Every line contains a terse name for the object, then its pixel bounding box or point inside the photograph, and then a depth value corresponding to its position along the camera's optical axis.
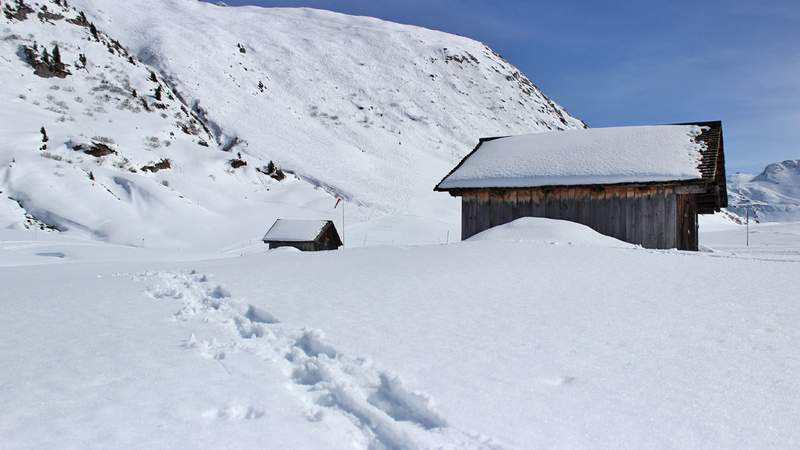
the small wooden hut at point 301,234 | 27.72
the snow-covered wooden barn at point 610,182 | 14.70
